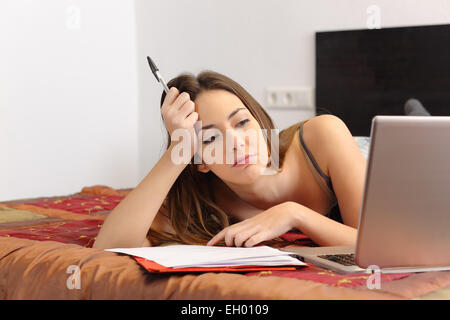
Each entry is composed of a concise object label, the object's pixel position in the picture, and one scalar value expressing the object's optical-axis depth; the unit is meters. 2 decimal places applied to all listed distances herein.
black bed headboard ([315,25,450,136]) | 2.49
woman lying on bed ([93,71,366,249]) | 1.21
